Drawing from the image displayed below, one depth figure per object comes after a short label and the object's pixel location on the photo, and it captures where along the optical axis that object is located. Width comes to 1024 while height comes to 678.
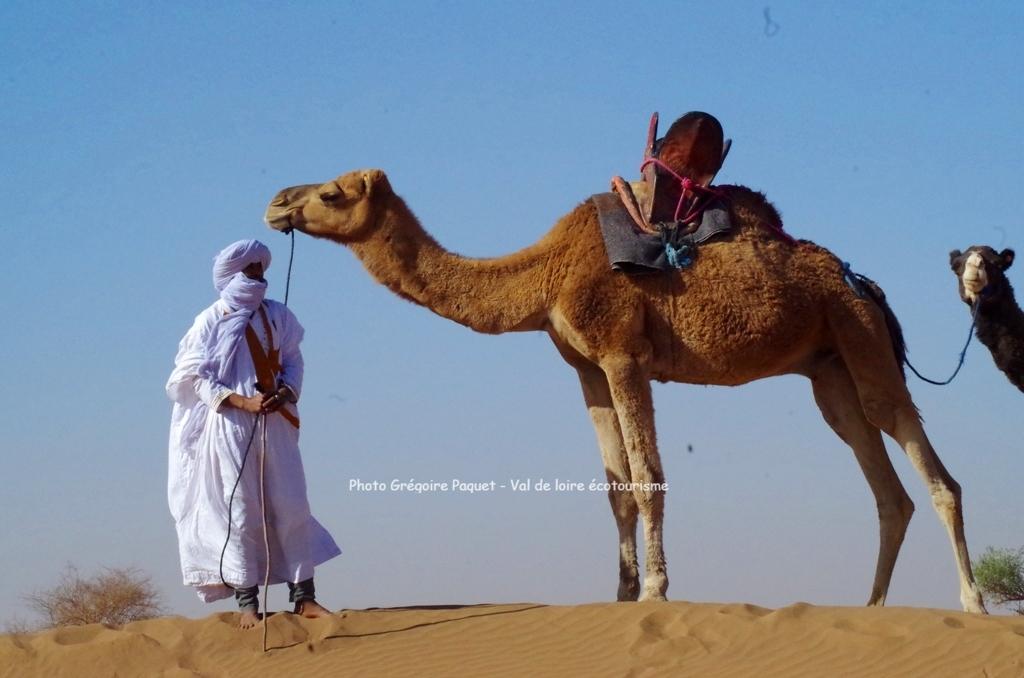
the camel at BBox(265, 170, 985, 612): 9.41
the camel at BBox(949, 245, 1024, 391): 10.62
